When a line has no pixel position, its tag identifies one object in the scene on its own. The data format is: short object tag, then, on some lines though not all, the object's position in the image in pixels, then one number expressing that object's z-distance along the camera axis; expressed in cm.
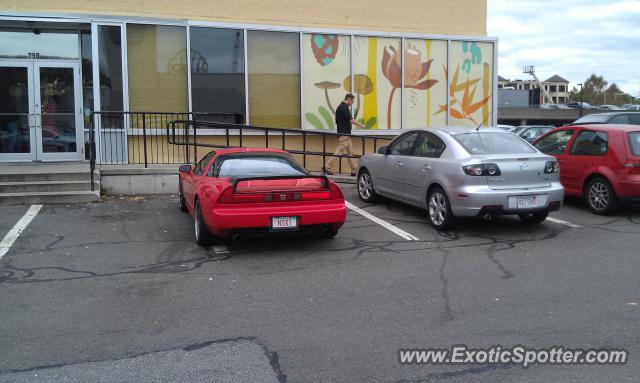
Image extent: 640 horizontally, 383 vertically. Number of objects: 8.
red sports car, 716
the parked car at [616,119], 1705
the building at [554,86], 13012
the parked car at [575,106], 6878
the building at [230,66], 1310
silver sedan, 820
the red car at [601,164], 954
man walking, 1384
